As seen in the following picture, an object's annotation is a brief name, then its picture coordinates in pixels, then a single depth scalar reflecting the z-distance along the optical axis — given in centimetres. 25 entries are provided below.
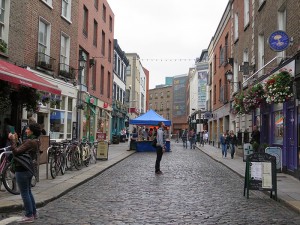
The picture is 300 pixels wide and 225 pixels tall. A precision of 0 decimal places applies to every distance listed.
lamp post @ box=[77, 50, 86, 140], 1875
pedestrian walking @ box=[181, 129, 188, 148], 3578
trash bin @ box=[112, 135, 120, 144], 3603
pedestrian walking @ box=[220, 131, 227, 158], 2078
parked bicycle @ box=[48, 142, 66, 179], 1098
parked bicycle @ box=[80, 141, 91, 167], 1436
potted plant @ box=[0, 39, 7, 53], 1330
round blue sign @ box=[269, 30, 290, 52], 1246
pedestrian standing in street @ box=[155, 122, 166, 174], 1334
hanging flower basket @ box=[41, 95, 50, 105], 1338
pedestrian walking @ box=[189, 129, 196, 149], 3300
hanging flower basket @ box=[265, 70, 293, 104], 1185
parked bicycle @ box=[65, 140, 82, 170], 1273
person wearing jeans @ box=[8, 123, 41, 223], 613
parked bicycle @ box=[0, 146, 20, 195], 823
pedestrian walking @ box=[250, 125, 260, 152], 1611
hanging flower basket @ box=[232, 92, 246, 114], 1661
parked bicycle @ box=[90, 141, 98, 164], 1649
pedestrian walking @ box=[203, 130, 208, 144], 3997
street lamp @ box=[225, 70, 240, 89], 2234
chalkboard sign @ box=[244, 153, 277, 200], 863
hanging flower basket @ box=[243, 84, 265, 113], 1462
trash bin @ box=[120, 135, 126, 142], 4159
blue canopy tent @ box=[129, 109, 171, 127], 2730
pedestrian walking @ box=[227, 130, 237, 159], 2017
